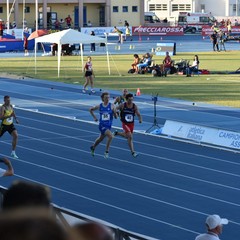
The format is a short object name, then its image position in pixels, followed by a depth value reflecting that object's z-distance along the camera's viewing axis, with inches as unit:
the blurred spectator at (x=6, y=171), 581.8
